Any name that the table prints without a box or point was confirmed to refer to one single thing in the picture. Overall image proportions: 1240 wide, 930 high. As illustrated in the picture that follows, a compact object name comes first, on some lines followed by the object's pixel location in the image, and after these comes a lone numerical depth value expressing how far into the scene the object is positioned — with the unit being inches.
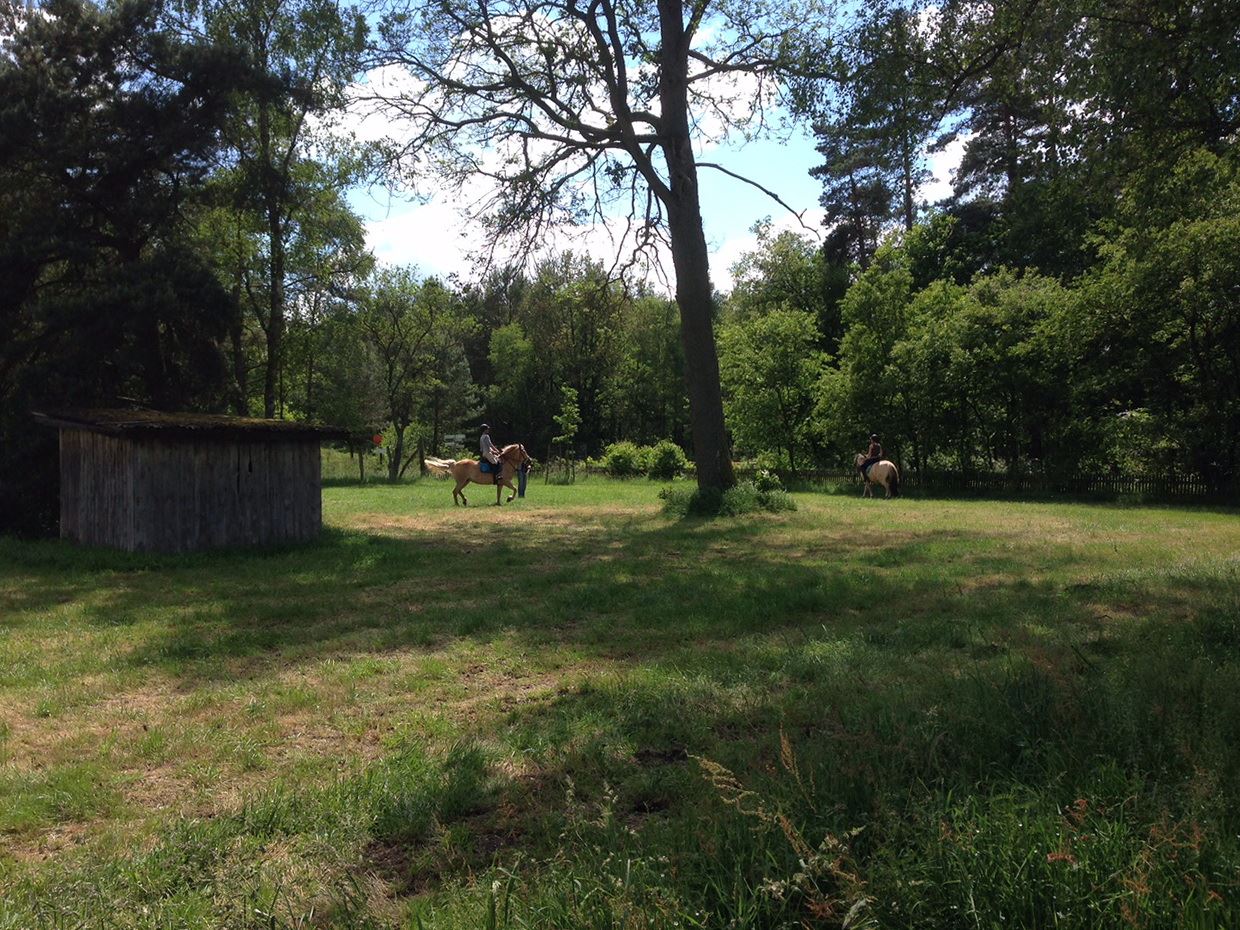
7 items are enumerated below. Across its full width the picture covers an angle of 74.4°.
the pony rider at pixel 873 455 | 962.1
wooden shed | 520.1
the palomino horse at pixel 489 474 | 905.5
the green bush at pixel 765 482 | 769.6
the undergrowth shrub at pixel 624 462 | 1566.2
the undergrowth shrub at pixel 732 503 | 715.4
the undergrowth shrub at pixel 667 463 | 1487.5
